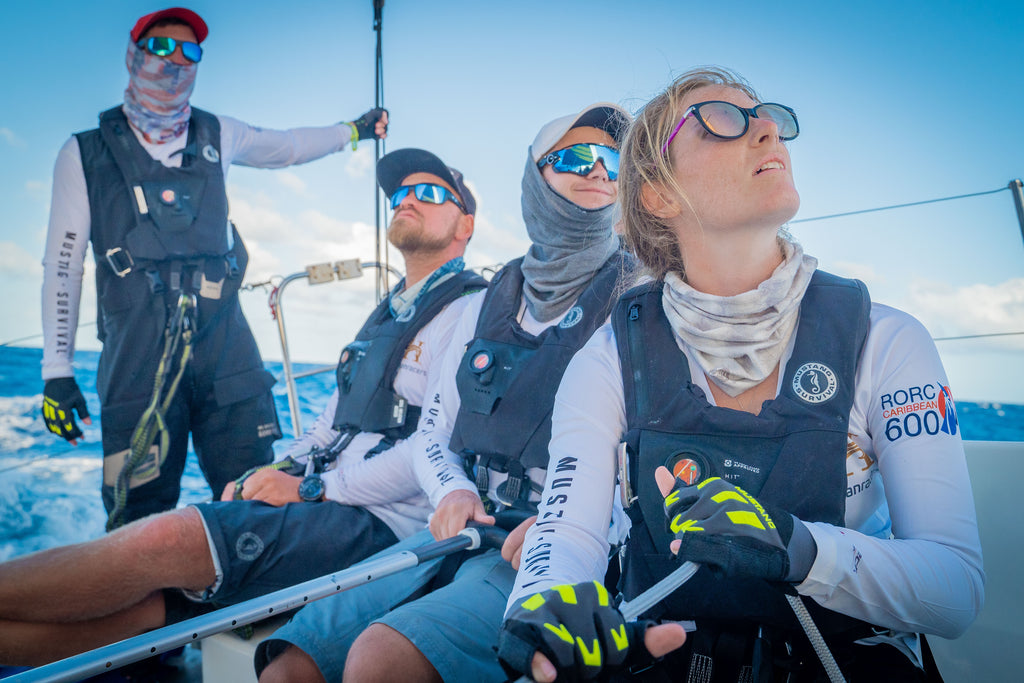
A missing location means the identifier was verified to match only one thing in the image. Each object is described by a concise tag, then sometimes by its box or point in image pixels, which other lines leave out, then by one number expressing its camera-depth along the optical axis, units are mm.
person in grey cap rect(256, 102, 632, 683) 1419
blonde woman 1027
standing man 3070
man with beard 1770
